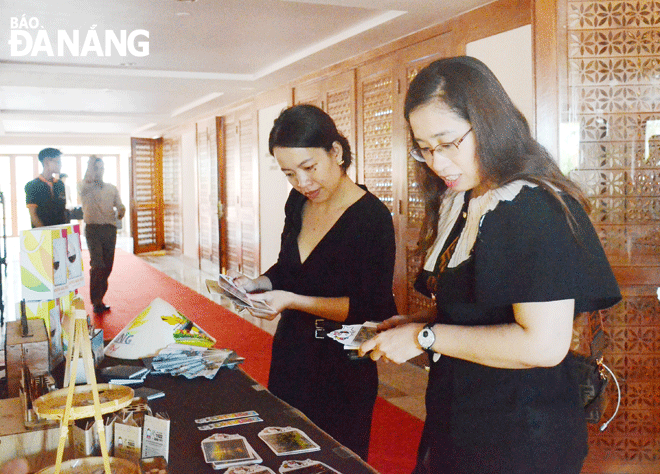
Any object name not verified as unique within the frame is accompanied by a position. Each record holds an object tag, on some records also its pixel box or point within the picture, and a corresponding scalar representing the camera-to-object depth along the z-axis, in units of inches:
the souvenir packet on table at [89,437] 49.2
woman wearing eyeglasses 46.3
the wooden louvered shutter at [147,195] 540.7
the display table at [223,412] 53.1
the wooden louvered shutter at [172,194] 519.2
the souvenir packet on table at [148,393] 69.2
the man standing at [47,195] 254.4
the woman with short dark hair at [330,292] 75.4
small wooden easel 40.5
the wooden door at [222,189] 407.5
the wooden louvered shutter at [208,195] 418.0
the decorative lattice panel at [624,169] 128.1
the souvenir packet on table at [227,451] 52.2
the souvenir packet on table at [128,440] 50.6
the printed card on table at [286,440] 54.7
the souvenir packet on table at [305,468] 50.3
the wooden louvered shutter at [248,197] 346.9
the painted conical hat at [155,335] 84.2
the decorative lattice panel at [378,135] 218.5
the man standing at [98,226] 269.0
